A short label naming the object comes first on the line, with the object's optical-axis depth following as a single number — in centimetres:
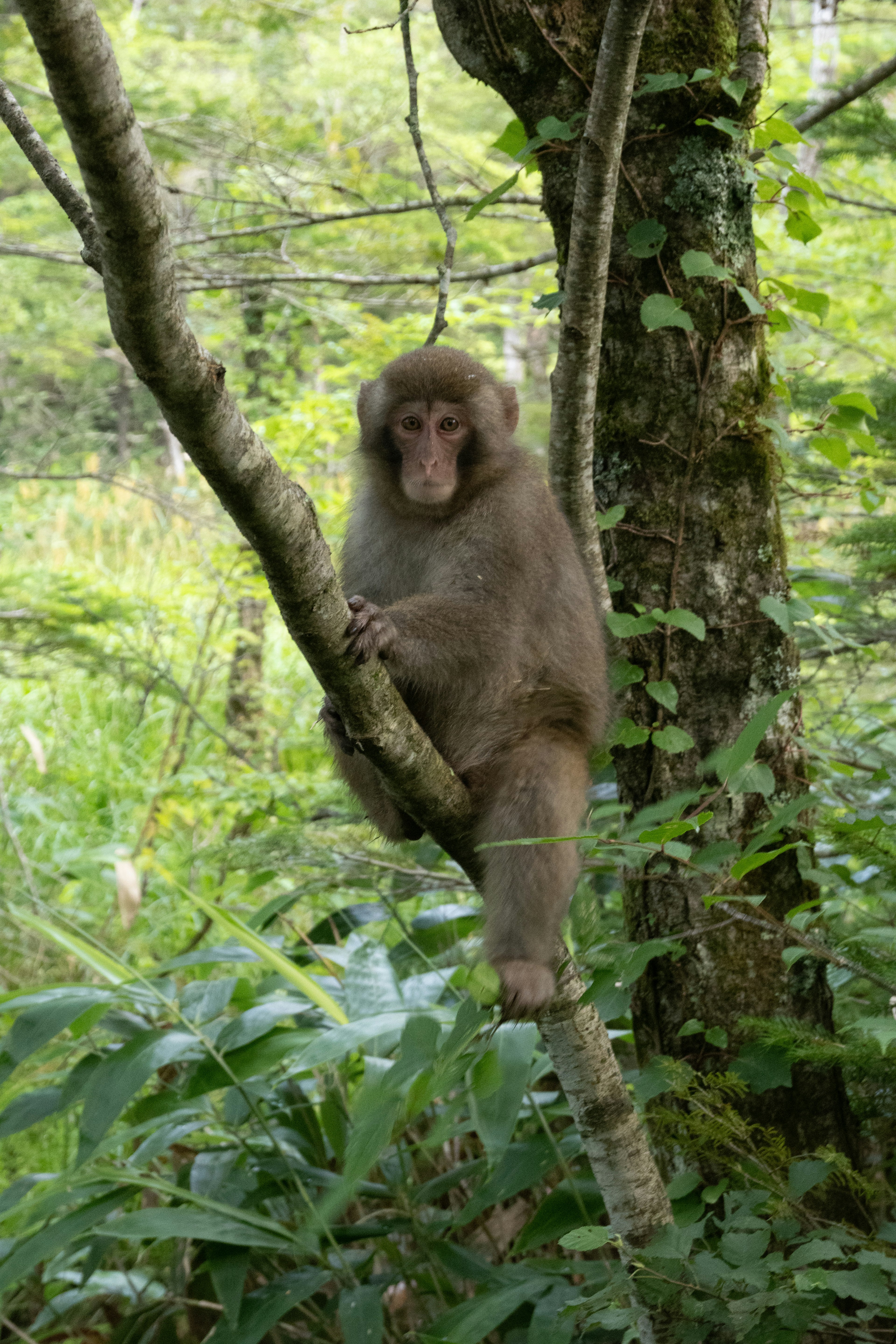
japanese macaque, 481
